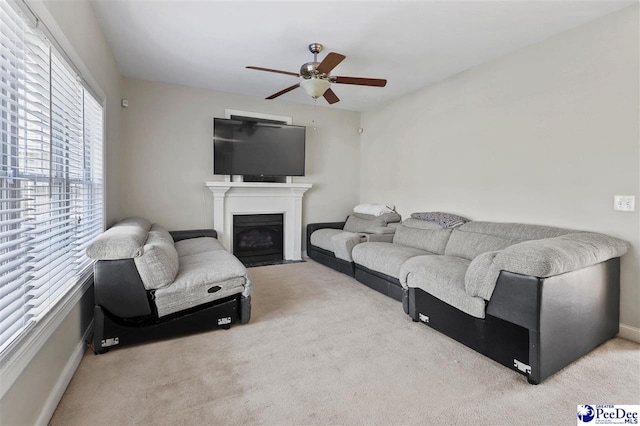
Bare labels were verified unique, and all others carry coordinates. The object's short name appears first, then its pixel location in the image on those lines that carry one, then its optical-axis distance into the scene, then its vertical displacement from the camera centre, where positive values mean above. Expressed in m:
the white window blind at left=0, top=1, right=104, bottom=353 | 1.20 +0.10
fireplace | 4.65 -0.60
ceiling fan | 2.79 +1.14
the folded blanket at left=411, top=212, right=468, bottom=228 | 3.45 -0.19
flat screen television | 4.34 +0.76
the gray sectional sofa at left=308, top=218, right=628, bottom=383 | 1.78 -0.62
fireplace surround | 4.41 -0.07
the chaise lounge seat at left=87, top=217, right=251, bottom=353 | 2.08 -0.68
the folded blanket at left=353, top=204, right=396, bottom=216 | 4.62 -0.12
